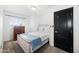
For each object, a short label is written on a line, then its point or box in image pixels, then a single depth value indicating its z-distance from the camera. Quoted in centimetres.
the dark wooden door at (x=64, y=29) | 146
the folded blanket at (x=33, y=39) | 142
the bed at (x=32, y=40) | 142
